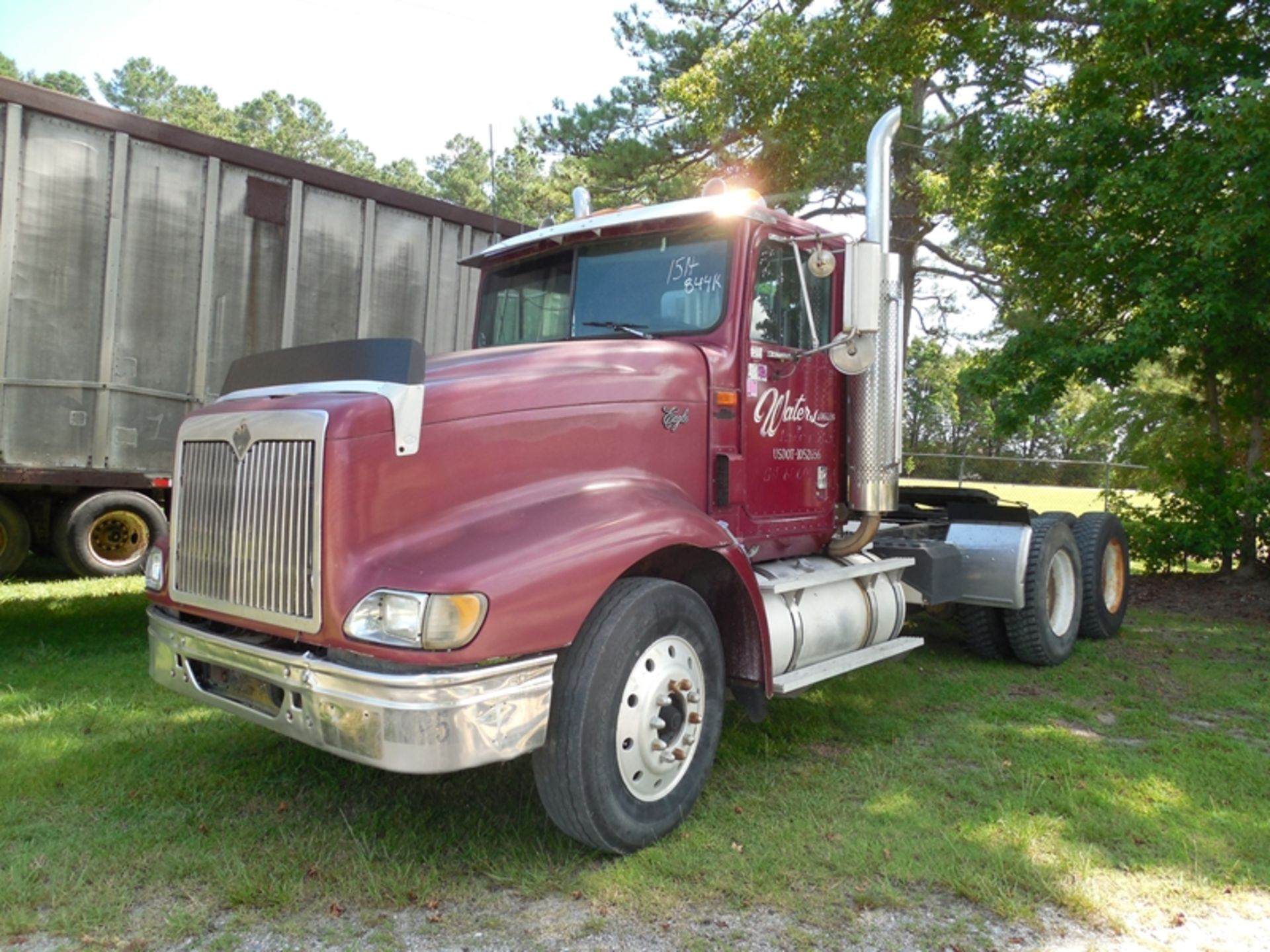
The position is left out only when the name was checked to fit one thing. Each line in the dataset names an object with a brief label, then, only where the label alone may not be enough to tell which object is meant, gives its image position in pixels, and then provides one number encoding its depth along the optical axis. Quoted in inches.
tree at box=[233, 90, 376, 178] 2488.9
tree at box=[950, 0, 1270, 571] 324.8
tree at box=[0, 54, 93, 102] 2167.8
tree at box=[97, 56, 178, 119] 2760.8
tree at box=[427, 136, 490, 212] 2353.6
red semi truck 118.5
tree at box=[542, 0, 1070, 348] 440.1
